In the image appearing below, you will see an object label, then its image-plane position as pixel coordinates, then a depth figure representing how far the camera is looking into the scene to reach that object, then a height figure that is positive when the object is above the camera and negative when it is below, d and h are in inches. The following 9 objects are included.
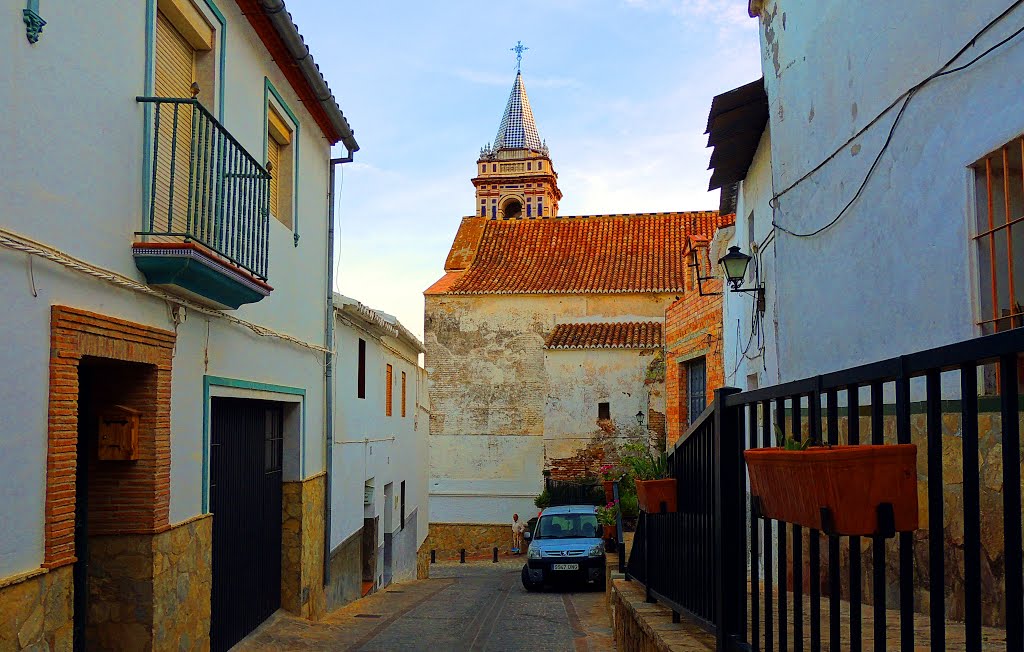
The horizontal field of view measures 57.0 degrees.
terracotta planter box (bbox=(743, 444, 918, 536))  100.7 -9.3
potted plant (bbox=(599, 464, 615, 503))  890.9 -78.0
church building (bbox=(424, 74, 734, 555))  1075.9 +41.9
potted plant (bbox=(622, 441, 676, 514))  223.8 -21.7
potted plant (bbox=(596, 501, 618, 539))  708.0 -88.3
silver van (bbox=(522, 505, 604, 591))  666.8 -108.4
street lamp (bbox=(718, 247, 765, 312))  444.8 +64.6
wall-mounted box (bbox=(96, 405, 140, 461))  247.6 -8.0
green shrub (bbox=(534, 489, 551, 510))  1057.9 -109.6
